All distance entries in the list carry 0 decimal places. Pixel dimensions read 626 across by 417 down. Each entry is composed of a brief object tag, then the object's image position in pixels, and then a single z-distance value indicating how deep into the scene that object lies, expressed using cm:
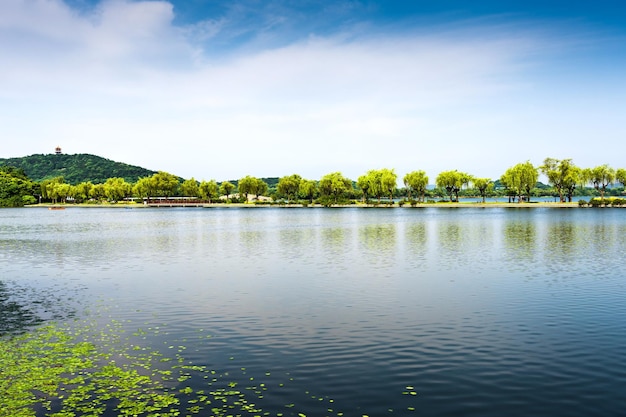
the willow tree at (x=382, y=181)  18989
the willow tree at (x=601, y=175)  16725
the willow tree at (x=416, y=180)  19038
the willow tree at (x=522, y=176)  17012
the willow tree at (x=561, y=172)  16662
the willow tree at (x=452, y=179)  18800
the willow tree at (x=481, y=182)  19625
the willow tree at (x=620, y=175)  16862
